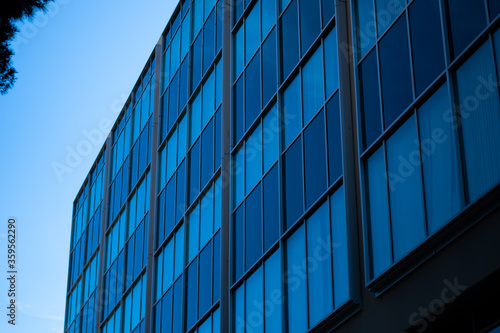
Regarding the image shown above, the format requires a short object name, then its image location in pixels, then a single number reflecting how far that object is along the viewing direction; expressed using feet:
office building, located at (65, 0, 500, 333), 53.16
